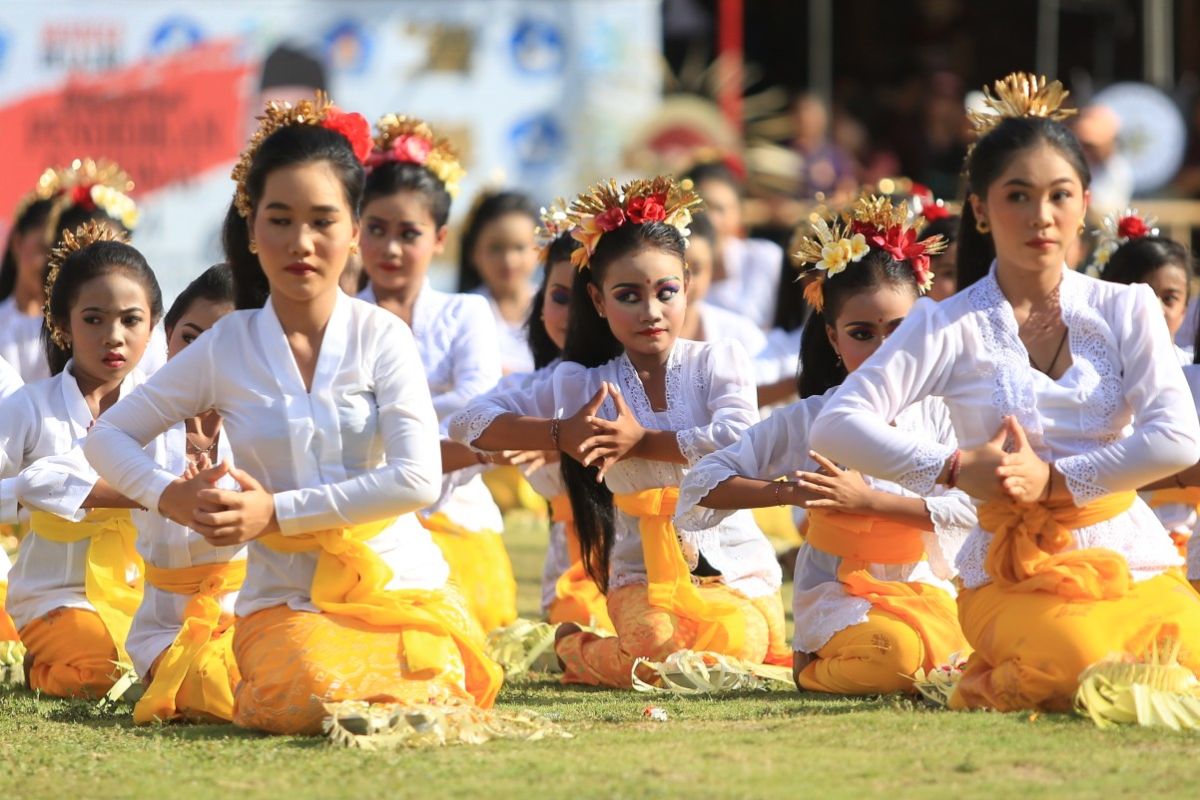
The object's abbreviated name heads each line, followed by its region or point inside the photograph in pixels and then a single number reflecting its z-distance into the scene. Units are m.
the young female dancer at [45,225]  13.67
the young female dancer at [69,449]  10.20
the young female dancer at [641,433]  10.32
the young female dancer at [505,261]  16.78
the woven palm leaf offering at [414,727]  7.93
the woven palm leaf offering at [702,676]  9.90
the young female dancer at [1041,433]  8.34
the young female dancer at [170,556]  9.68
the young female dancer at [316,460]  8.31
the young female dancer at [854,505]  9.42
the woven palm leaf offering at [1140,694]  7.97
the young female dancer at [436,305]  12.70
